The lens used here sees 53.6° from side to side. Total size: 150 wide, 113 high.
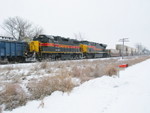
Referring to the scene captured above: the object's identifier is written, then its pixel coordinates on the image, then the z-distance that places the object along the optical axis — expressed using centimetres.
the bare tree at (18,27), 5128
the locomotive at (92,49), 2880
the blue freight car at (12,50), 1583
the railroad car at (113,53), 4047
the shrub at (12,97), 430
